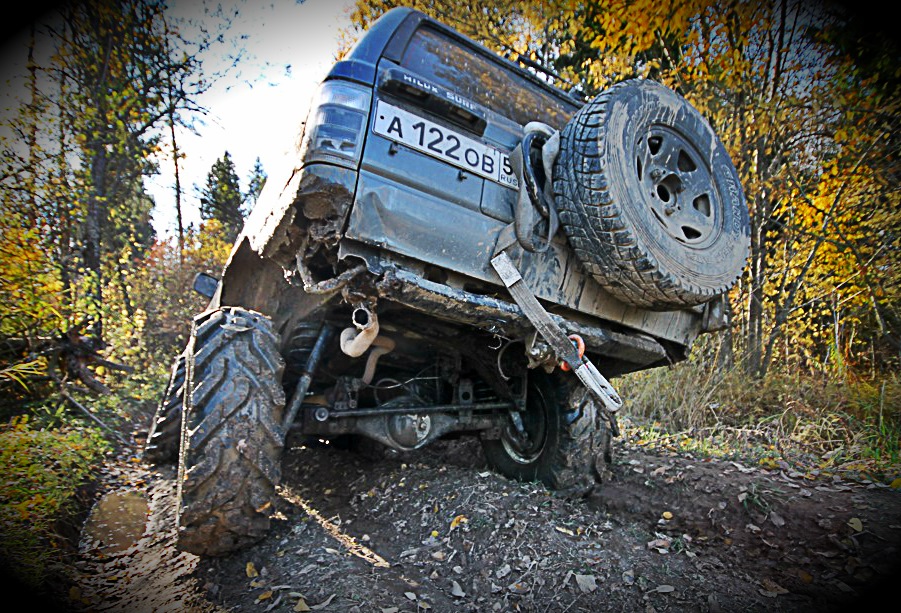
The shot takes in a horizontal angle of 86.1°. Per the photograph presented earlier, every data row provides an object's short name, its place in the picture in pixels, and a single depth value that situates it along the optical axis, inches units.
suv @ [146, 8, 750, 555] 82.4
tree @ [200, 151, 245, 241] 499.5
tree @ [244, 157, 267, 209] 728.2
